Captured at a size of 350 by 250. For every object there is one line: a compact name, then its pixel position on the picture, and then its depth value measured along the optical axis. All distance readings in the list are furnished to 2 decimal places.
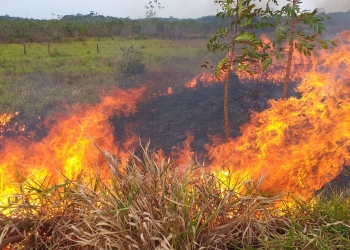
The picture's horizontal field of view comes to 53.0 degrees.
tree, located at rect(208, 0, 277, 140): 5.49
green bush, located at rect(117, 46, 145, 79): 11.14
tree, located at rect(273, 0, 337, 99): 5.31
